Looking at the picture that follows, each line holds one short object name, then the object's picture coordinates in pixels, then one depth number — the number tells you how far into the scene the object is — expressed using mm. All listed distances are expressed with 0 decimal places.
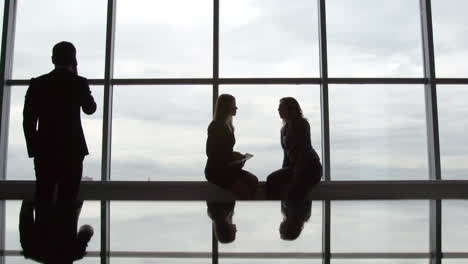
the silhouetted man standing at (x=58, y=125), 2555
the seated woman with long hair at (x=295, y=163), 3889
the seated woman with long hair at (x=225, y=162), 3887
